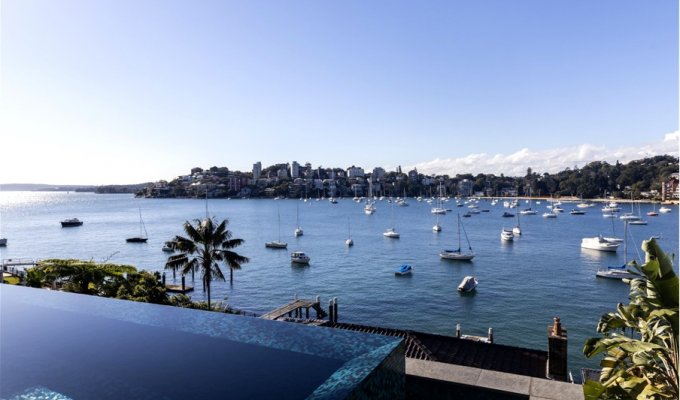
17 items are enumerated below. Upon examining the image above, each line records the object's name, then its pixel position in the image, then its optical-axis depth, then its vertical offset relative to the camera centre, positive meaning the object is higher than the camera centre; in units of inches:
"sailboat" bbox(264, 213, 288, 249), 2940.5 -382.1
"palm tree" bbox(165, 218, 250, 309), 986.7 -133.1
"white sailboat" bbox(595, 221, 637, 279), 1908.2 -405.2
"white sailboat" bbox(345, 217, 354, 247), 2979.6 -377.6
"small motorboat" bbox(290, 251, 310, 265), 2359.6 -383.7
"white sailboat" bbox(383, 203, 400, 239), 3393.2 -366.5
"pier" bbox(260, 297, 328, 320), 1115.1 -339.5
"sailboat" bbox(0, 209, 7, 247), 3144.7 -358.7
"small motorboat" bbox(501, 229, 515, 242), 3135.6 -361.7
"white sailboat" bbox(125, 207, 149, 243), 3348.9 -369.9
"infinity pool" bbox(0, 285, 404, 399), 202.8 -97.4
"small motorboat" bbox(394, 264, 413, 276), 2038.6 -401.2
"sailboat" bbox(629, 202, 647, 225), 4206.2 -353.0
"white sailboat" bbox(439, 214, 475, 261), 2370.8 -383.0
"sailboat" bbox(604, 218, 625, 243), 2726.4 -350.2
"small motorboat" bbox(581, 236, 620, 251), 2642.7 -369.8
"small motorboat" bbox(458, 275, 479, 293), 1731.1 -407.4
